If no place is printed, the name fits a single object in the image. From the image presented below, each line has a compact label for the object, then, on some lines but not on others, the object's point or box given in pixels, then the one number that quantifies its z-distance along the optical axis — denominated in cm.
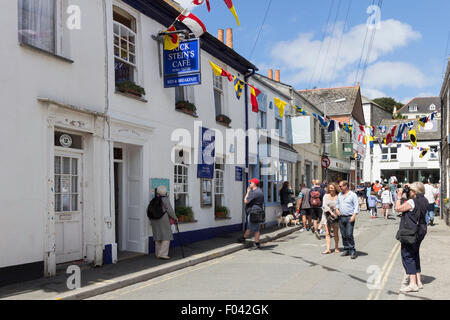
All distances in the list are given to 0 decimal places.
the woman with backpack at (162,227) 988
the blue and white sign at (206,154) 1304
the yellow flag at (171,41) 1085
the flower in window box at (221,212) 1432
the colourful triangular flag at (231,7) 858
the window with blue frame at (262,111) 1808
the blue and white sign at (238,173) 1555
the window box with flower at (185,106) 1206
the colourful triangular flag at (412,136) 2010
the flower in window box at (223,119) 1438
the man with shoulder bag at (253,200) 1162
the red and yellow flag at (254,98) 1379
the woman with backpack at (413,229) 695
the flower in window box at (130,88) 979
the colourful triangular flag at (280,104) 1440
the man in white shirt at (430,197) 1764
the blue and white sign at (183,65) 1043
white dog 1739
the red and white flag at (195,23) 993
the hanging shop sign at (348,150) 3616
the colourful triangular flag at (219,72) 1204
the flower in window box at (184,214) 1197
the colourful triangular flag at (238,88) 1393
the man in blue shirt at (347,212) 1022
